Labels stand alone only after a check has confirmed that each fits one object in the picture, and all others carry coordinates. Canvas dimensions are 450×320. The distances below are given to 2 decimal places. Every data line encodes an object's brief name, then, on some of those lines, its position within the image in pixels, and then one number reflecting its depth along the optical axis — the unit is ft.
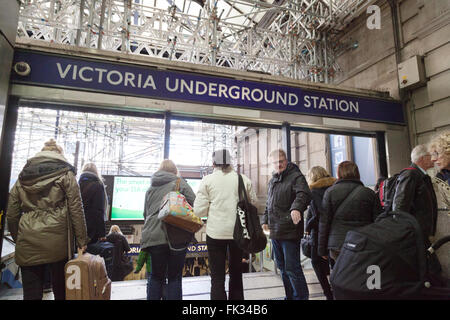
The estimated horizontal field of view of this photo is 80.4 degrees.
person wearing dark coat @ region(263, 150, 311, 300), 8.61
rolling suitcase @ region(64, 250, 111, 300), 6.96
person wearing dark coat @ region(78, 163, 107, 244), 9.32
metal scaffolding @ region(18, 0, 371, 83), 17.11
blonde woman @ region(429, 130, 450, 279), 6.65
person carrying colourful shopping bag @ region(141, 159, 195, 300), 8.02
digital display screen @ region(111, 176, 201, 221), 22.59
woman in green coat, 7.07
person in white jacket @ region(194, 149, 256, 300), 7.66
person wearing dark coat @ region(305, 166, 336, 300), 9.62
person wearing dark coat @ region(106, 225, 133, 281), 16.96
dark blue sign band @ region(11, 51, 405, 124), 10.57
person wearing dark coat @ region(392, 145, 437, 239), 7.22
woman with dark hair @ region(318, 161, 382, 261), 8.17
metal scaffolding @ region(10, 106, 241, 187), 30.73
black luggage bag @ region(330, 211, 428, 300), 4.37
